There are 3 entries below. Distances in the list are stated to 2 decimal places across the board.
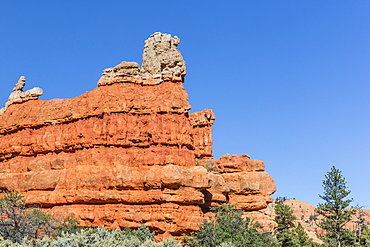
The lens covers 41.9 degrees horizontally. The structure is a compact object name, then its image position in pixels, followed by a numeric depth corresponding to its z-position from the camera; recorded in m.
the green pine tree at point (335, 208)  54.66
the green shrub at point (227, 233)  42.74
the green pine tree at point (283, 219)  62.68
